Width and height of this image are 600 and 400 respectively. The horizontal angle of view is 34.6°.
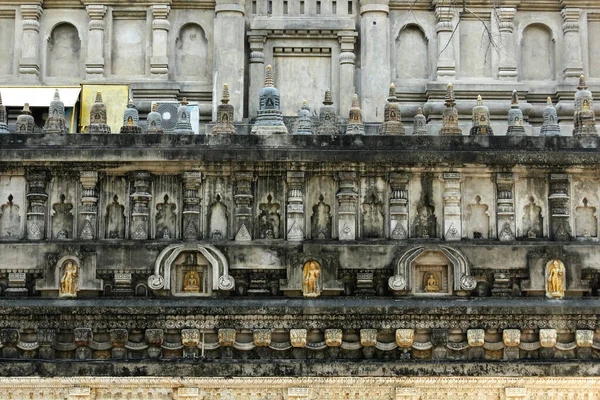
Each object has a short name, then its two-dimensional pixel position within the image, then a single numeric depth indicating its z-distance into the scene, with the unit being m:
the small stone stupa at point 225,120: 18.20
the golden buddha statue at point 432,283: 17.55
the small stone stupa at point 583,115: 18.36
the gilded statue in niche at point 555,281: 17.38
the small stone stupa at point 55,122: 18.36
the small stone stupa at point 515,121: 18.84
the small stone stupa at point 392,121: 18.44
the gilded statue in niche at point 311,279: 17.27
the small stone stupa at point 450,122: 18.26
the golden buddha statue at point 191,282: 17.53
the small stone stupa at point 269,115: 18.42
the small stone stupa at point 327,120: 18.59
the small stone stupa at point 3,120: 18.91
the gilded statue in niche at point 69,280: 17.34
